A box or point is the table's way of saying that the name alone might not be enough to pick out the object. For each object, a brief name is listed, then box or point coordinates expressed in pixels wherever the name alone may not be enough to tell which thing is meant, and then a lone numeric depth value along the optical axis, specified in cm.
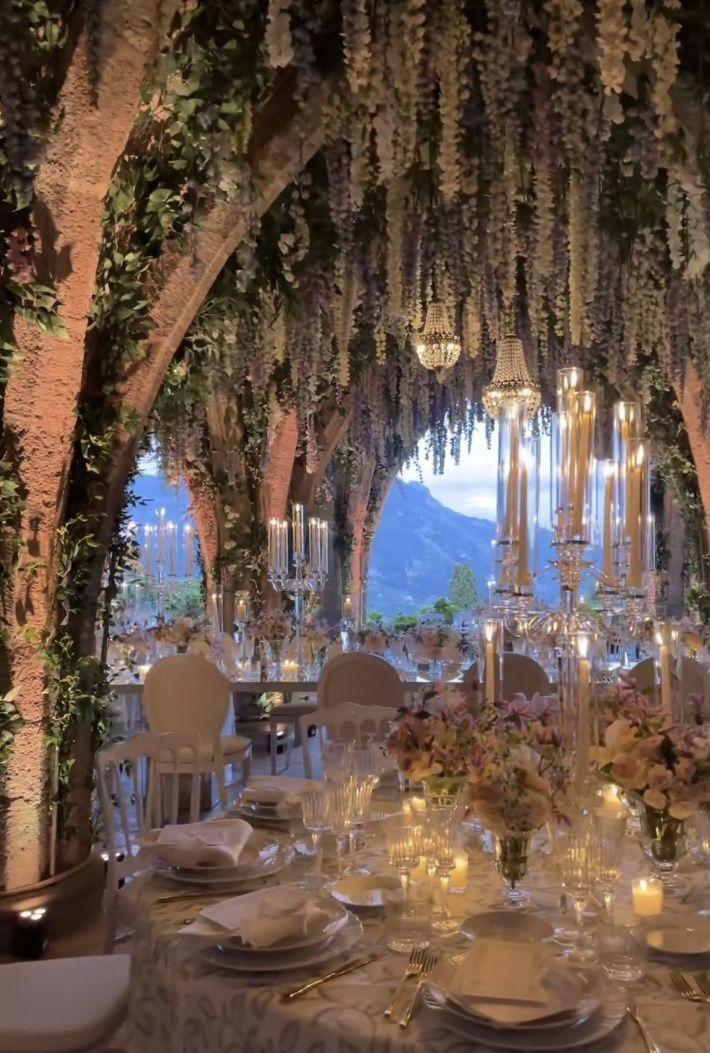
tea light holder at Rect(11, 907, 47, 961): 307
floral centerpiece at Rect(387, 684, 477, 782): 179
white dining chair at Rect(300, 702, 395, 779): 324
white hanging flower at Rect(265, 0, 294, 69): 269
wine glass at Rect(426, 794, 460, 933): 155
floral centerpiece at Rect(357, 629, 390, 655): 603
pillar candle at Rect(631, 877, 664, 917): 155
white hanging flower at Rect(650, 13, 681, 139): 279
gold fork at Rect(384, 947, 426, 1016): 129
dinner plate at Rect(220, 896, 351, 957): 142
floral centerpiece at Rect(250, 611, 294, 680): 590
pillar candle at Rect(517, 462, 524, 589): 266
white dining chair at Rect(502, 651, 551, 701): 378
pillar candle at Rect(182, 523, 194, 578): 763
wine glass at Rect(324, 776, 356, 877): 176
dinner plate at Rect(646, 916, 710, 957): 143
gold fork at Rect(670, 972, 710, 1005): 129
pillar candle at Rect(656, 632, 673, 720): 187
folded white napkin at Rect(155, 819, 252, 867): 185
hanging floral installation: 290
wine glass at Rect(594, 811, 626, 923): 139
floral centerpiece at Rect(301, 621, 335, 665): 604
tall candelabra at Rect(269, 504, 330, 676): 609
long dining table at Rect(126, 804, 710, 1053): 122
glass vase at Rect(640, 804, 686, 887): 167
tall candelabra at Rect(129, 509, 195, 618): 668
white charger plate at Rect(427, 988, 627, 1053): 118
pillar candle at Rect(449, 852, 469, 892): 176
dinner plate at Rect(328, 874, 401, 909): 169
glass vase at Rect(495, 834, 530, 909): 164
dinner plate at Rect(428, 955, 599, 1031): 119
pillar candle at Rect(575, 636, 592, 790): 167
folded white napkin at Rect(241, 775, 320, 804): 239
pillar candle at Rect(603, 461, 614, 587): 263
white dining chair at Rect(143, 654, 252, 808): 464
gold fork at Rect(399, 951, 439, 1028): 124
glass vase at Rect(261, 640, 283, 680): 586
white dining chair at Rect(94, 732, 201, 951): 264
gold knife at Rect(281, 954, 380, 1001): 133
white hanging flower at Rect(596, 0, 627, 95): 265
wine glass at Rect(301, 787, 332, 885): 175
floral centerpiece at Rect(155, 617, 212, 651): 591
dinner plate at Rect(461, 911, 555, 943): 144
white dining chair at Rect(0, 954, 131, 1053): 180
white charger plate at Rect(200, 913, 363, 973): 140
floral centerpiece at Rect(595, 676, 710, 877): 156
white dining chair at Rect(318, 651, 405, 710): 425
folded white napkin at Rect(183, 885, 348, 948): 143
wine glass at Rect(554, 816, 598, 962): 141
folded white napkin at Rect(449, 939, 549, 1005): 123
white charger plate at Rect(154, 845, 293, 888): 181
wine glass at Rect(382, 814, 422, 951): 149
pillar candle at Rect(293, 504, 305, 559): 620
